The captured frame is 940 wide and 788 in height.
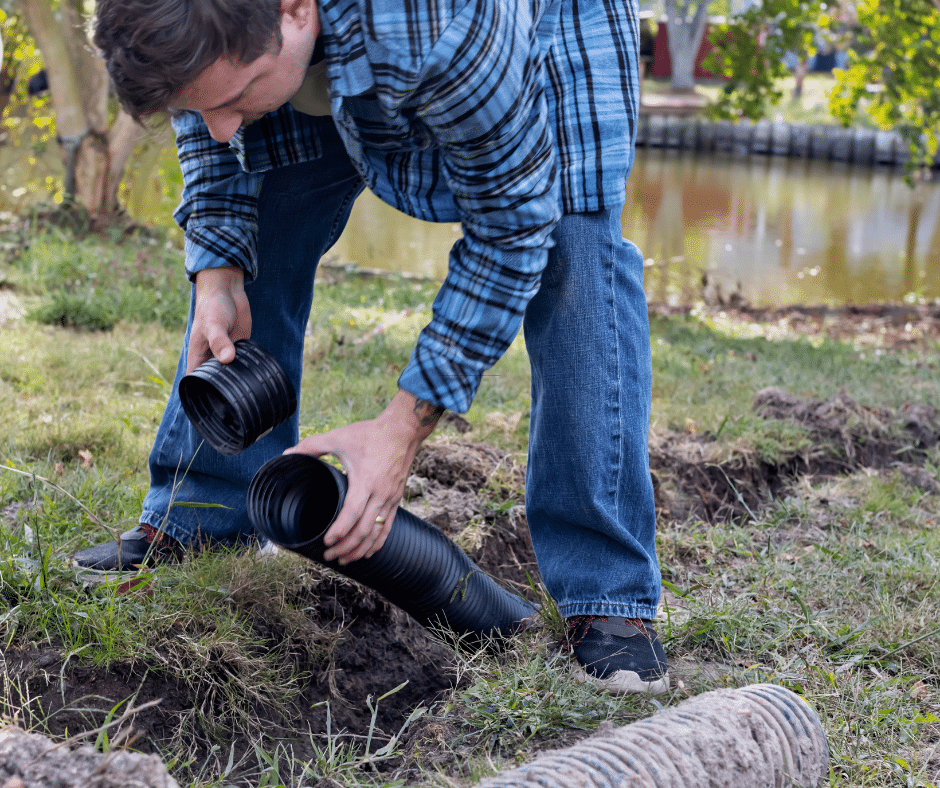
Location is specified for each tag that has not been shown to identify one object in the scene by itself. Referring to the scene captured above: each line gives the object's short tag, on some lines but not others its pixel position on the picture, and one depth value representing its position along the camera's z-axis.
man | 1.54
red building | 35.25
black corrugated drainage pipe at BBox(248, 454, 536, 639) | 1.86
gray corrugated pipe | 1.49
